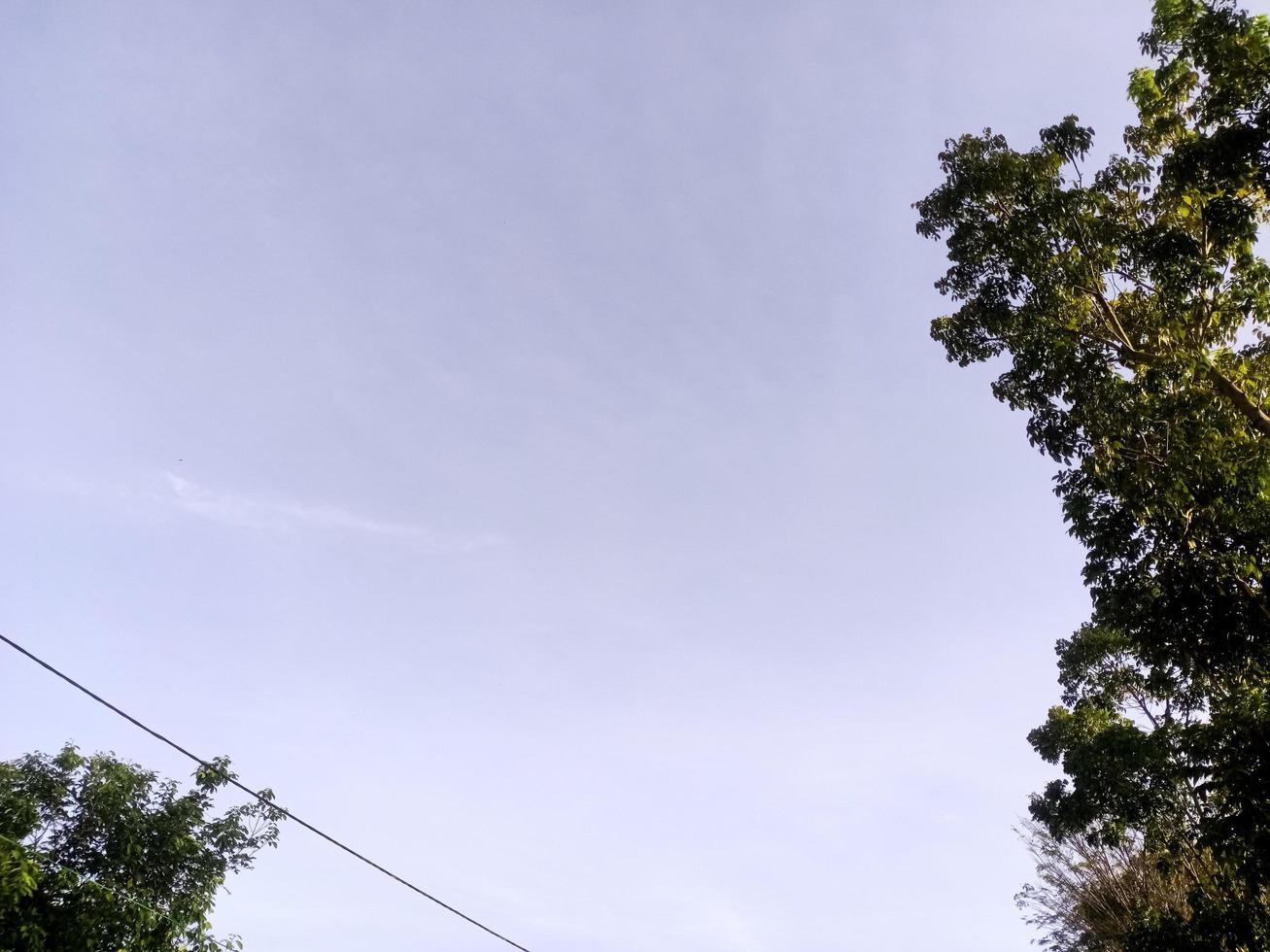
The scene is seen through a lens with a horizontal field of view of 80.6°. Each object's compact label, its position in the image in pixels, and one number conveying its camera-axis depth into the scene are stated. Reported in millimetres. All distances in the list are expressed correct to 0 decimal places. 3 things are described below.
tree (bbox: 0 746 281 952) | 10117
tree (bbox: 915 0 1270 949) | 8523
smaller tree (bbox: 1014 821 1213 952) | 19297
